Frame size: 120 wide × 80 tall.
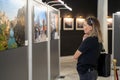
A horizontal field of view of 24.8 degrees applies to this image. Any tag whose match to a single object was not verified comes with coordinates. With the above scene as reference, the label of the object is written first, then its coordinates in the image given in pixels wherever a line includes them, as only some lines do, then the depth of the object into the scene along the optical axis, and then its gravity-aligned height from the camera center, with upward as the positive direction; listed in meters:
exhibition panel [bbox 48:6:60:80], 7.35 -0.45
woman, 3.86 -0.39
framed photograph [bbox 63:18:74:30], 14.88 -0.01
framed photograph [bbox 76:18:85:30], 15.37 +0.01
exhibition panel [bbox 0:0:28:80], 3.51 -0.22
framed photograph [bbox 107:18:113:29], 16.44 +0.14
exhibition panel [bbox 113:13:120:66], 11.05 -0.52
